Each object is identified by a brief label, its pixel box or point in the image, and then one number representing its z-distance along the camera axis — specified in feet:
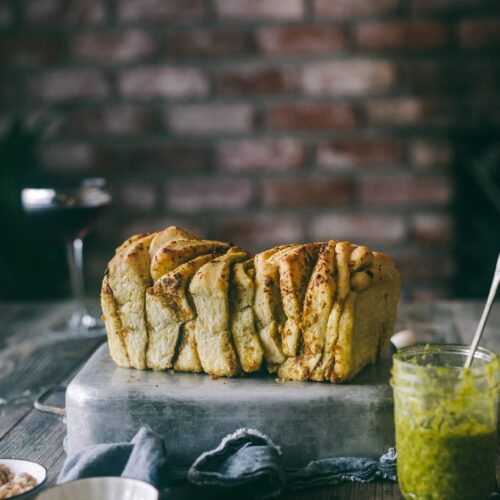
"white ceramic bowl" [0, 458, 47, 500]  4.40
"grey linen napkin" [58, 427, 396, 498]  4.37
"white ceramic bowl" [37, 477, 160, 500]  3.87
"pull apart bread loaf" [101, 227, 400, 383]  4.87
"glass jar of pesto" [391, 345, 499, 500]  4.09
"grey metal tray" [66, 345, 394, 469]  4.71
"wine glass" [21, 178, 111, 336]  7.02
